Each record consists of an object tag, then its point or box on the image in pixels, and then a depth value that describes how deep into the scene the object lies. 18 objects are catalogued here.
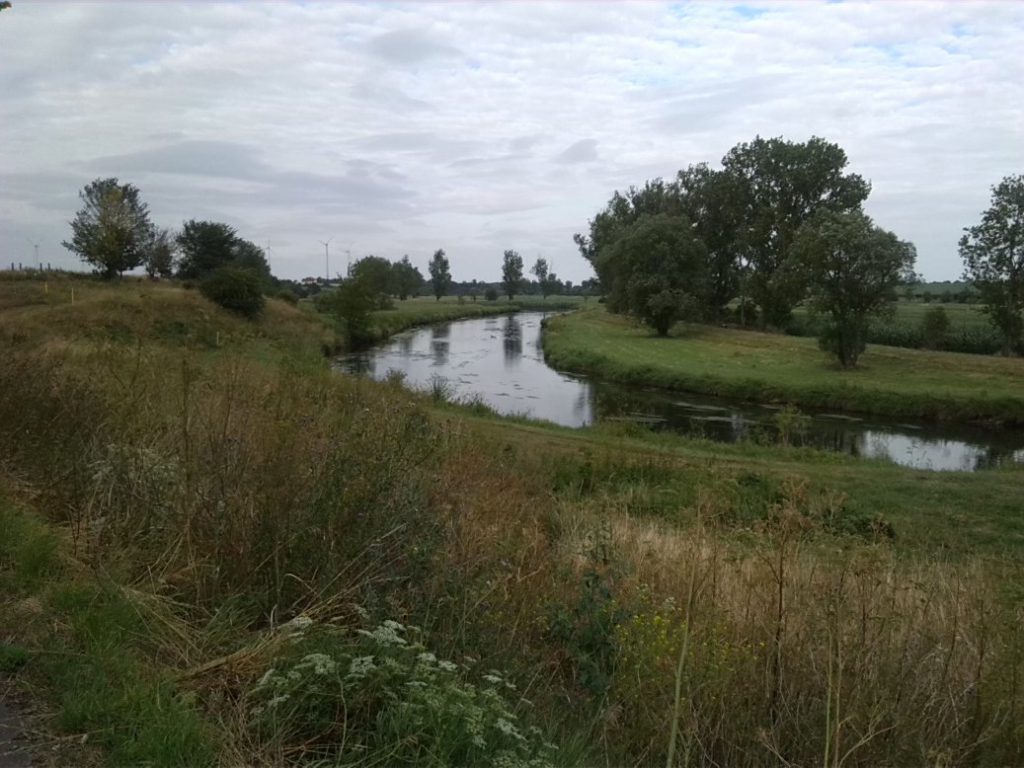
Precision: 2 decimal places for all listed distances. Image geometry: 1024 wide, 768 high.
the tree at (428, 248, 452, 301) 141.62
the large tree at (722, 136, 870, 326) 52.78
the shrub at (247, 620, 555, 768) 2.99
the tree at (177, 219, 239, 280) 58.60
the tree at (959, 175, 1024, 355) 36.50
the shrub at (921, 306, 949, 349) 42.84
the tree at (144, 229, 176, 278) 55.03
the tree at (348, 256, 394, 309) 57.25
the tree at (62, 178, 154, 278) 43.94
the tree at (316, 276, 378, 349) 55.22
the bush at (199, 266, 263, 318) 44.38
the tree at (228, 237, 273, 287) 66.62
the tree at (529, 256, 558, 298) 170.25
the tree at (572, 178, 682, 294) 63.50
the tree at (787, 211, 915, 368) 35.84
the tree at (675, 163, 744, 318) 56.56
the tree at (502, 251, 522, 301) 149.38
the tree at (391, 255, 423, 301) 111.14
